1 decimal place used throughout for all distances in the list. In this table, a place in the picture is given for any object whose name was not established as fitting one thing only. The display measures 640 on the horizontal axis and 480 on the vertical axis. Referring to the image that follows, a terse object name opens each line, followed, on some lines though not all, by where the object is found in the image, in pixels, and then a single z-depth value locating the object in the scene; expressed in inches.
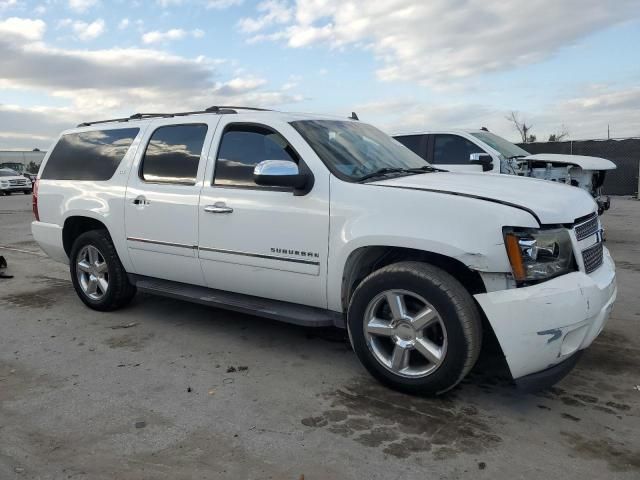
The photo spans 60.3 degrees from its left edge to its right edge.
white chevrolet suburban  120.1
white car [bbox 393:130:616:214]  336.5
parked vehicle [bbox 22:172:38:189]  1178.8
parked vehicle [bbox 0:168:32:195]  1091.9
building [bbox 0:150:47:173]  2686.8
